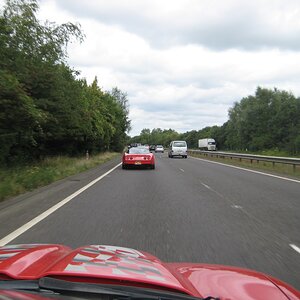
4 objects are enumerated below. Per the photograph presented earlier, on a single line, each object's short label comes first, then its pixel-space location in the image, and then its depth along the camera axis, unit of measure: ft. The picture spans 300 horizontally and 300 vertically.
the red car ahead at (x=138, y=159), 88.63
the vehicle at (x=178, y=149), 161.89
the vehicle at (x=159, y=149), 275.92
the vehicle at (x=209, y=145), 311.06
